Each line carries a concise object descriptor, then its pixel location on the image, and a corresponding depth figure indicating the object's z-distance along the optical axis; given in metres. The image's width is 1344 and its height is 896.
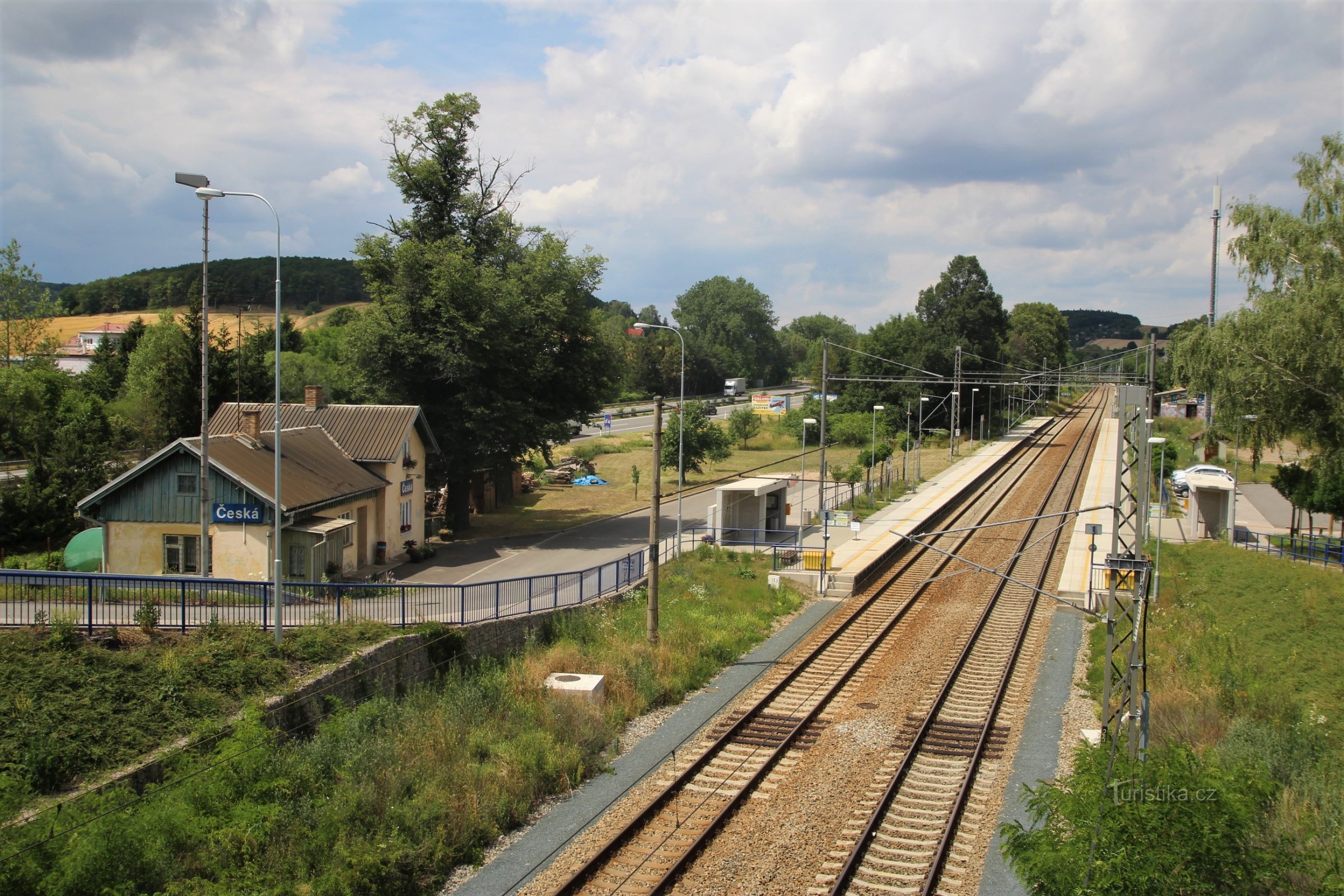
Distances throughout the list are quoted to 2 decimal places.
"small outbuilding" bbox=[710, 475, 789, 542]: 31.38
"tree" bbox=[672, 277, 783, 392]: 140.38
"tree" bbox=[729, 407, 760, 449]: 68.81
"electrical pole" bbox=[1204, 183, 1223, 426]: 34.54
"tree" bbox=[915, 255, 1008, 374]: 77.25
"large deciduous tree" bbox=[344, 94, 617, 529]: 33.41
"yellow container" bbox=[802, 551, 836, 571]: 27.27
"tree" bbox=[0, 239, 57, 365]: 44.72
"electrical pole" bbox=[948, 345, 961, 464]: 57.28
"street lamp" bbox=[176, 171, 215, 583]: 19.58
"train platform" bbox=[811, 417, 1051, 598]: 27.54
